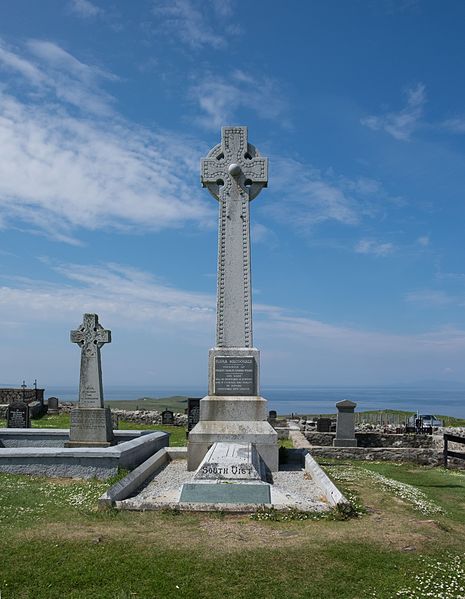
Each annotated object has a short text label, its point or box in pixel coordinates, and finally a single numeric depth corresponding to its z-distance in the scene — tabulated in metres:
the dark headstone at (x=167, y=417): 25.36
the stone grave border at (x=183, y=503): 7.28
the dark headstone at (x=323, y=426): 22.72
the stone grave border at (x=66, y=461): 10.16
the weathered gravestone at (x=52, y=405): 29.58
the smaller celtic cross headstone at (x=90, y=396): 13.50
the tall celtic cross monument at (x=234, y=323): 11.11
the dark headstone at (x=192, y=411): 21.06
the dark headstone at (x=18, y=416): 18.97
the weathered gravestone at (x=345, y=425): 18.84
